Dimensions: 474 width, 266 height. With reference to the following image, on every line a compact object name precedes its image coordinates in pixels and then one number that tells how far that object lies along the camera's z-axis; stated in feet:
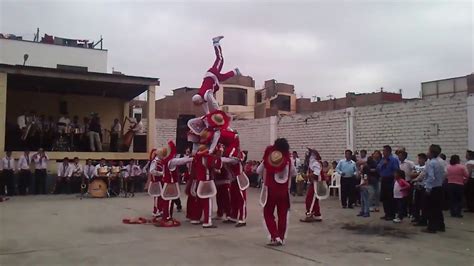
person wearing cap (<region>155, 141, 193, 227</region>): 33.35
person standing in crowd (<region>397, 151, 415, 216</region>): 37.45
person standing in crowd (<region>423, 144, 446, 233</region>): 31.04
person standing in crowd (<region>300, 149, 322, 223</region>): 35.83
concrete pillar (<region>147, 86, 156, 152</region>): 66.59
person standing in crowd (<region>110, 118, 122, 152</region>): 69.15
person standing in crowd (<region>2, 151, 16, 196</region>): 53.98
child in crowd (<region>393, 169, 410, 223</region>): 35.58
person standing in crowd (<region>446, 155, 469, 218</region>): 39.58
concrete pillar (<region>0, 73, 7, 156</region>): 56.13
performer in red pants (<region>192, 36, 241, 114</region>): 35.78
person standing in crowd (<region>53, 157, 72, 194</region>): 57.31
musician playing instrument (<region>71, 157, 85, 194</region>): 58.03
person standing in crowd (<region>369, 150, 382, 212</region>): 39.58
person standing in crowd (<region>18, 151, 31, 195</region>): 55.21
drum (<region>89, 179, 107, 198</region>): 54.24
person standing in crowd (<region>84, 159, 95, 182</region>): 57.00
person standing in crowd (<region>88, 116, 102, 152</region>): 65.36
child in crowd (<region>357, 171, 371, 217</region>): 38.73
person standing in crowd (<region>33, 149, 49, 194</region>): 56.54
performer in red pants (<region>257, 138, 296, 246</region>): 26.05
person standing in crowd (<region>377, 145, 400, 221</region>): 36.78
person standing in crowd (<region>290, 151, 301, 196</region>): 61.87
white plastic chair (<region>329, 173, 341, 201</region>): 55.97
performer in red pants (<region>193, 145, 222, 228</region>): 32.07
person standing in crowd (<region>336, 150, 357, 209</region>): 45.75
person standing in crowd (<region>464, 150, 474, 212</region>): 42.39
